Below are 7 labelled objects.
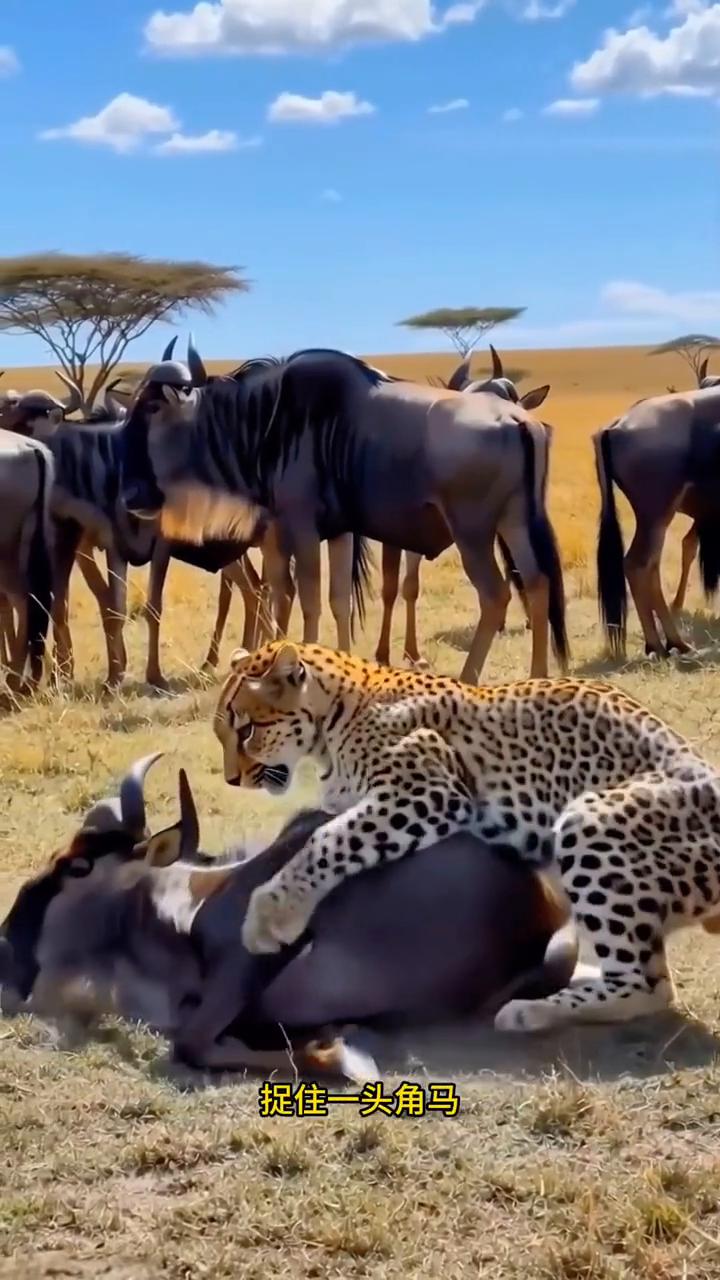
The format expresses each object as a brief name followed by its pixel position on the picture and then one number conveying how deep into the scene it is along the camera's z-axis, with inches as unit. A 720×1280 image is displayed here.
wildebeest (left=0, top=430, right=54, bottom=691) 344.8
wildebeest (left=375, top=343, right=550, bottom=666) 378.6
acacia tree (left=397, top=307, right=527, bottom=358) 1540.4
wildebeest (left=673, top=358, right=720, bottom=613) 420.5
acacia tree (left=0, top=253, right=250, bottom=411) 1131.3
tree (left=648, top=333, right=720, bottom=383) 1582.2
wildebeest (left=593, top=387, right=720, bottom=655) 371.6
